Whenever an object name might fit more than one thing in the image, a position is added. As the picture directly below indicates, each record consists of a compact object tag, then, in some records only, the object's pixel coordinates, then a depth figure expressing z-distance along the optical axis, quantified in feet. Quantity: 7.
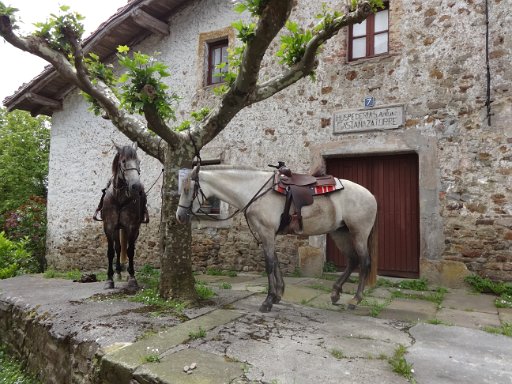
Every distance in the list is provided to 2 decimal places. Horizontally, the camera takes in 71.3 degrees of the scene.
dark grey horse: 15.17
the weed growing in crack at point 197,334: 10.12
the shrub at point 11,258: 22.47
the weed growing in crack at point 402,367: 8.05
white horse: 13.21
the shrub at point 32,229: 31.78
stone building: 17.66
